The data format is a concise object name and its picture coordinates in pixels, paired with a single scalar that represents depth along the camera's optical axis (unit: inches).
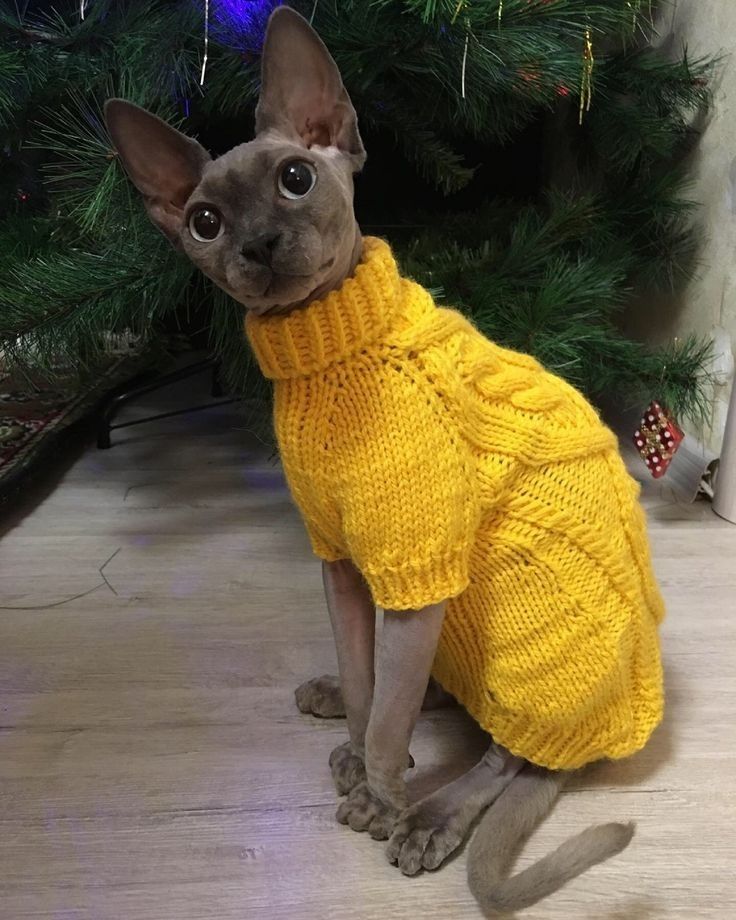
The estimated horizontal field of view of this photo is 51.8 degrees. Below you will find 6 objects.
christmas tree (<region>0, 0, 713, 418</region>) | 33.1
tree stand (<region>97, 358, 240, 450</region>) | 57.6
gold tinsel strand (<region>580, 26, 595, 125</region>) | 36.0
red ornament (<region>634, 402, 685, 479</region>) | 44.9
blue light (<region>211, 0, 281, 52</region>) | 32.5
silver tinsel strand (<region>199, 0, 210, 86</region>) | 31.3
